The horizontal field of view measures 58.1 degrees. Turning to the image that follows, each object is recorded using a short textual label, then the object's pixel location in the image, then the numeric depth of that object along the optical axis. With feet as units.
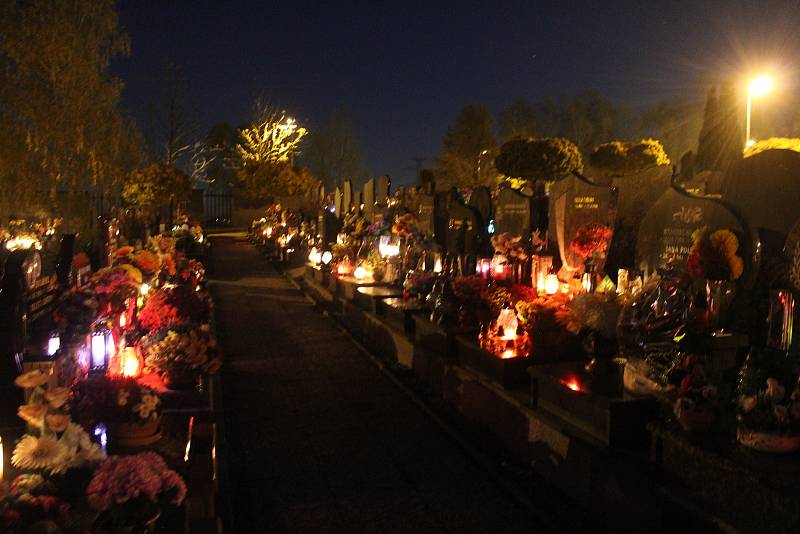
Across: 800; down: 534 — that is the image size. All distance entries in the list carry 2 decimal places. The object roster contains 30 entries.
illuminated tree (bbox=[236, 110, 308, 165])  142.20
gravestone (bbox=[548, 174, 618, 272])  26.68
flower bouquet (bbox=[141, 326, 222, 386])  20.03
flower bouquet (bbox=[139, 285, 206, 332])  23.39
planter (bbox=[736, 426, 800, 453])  11.63
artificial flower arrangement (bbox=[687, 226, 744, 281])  17.99
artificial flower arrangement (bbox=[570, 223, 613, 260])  25.70
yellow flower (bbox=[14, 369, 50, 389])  14.08
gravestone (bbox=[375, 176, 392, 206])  52.77
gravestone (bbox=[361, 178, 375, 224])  54.54
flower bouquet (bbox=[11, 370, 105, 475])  12.71
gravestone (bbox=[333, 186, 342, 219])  71.50
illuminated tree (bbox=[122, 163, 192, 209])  88.33
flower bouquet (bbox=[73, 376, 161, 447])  15.11
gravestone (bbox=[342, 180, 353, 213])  66.16
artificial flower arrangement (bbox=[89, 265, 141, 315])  21.97
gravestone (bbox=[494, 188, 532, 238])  32.96
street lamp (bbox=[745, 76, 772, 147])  68.24
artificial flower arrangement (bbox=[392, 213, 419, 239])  40.57
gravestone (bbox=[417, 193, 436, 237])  41.74
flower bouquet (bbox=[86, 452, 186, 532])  10.37
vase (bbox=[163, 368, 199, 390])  19.99
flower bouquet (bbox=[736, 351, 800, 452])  11.66
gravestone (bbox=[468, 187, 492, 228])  35.24
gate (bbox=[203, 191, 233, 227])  164.14
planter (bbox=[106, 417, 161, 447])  15.06
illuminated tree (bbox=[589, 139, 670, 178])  95.04
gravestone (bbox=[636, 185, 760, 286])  18.16
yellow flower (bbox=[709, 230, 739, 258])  18.04
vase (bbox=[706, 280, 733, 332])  18.01
